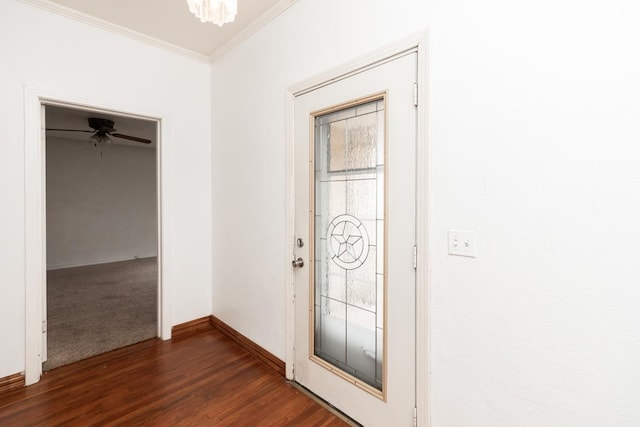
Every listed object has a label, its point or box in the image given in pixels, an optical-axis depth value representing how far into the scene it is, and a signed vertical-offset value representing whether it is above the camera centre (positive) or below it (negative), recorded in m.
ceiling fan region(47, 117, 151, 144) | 4.52 +1.24
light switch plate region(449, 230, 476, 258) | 1.33 -0.15
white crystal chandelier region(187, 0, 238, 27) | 1.13 +0.77
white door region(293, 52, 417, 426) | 1.56 -0.20
